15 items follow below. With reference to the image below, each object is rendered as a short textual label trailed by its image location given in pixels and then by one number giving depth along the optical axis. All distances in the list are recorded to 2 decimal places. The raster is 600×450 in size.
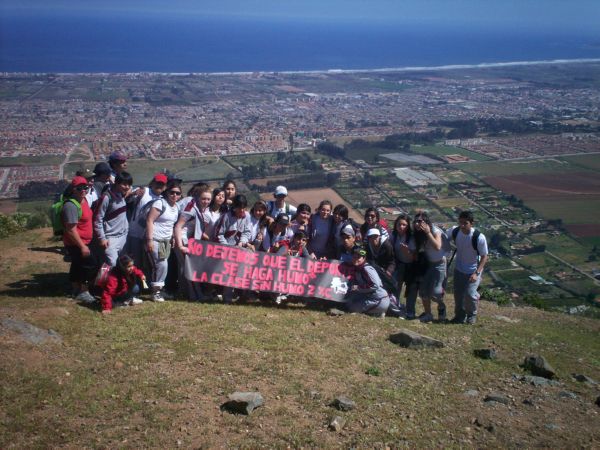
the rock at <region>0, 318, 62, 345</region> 8.05
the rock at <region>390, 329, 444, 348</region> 9.44
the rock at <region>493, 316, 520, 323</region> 13.05
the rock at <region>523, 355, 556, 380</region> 9.03
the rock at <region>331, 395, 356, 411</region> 7.12
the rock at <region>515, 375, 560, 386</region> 8.64
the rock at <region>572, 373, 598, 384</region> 9.09
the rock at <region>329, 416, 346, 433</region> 6.70
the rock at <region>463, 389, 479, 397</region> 8.00
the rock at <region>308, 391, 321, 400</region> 7.40
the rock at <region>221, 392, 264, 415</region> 6.82
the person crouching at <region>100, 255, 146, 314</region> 9.66
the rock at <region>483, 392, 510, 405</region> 7.81
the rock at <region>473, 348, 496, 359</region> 9.52
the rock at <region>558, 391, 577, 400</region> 8.30
